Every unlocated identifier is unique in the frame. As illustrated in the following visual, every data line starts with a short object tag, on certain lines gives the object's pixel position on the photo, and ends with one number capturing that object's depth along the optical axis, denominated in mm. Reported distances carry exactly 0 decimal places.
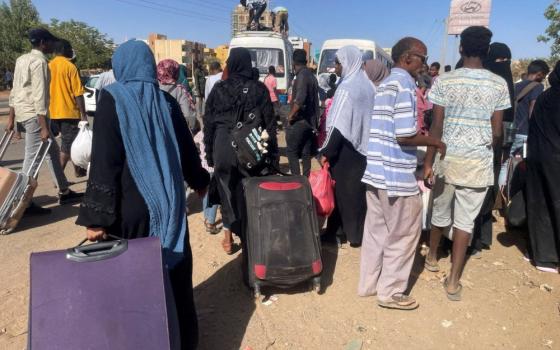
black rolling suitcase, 3061
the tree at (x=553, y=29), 22656
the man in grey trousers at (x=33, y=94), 4660
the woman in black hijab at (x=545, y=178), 3600
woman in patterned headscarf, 4508
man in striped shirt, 2764
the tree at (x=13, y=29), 34762
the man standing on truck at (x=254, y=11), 16594
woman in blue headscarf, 2008
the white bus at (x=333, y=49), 13594
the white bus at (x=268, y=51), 12578
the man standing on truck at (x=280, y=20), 19438
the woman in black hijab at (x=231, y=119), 3510
